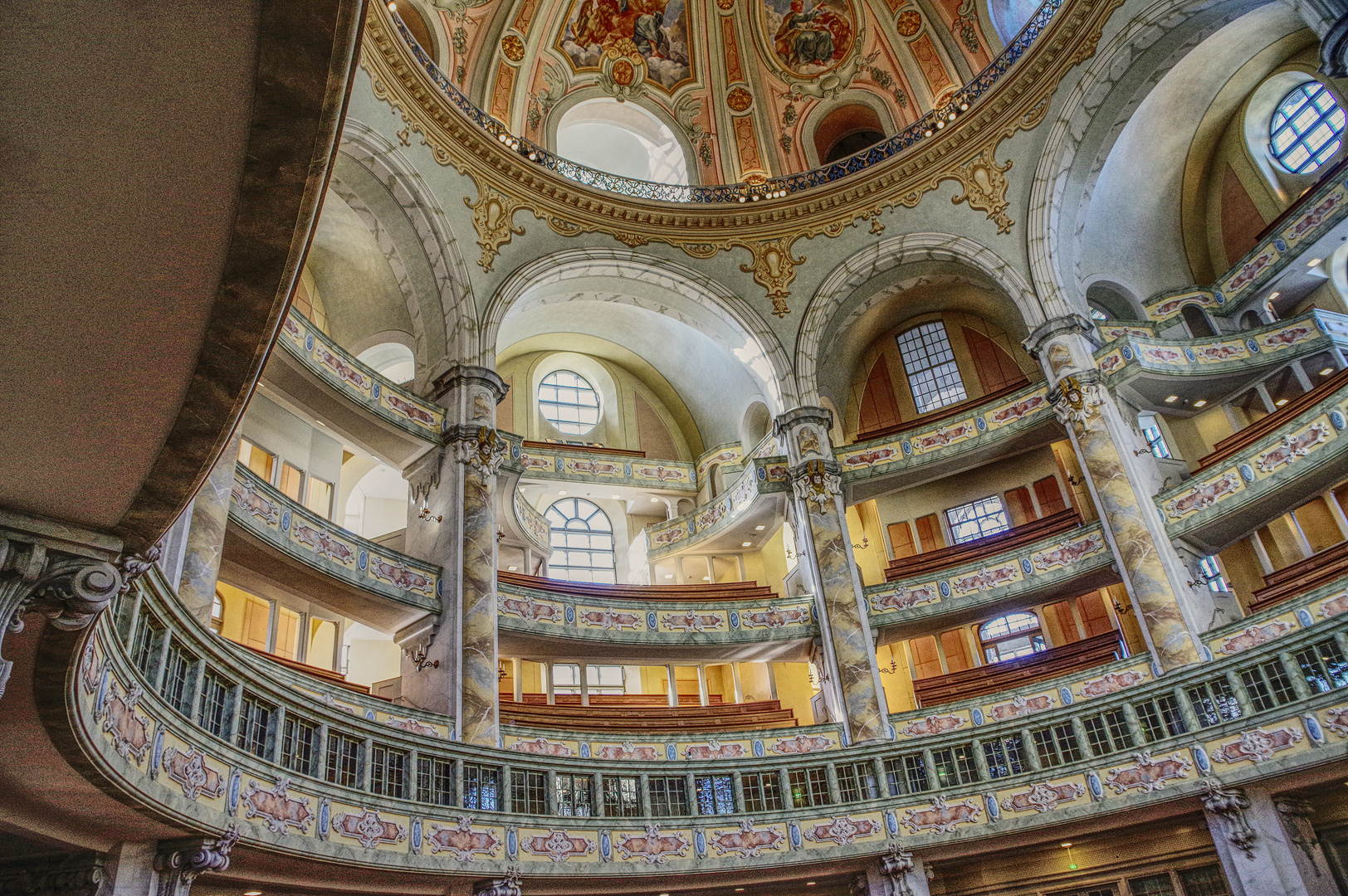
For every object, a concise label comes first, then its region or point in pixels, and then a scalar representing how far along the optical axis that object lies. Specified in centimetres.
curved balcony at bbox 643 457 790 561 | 2244
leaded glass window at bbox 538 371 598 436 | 2819
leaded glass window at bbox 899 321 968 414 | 2577
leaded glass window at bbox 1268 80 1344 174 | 2141
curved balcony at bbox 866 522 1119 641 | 1967
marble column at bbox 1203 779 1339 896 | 1460
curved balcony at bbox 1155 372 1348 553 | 1694
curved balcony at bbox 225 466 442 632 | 1464
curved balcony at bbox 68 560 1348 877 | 1110
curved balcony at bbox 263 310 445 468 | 1656
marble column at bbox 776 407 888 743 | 1897
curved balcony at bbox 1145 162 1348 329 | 2022
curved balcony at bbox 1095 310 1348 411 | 2005
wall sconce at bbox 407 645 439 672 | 1662
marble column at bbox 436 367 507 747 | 1602
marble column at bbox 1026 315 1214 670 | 1733
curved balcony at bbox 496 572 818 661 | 1884
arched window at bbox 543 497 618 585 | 2617
